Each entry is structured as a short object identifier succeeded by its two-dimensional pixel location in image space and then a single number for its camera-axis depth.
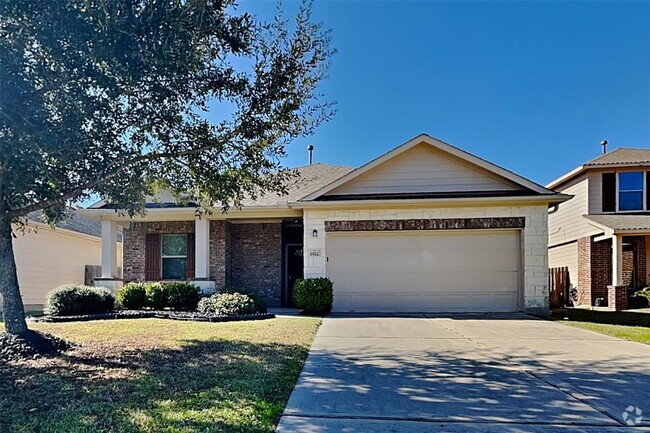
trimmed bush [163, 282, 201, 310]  12.13
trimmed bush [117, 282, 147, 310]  12.24
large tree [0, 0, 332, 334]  4.85
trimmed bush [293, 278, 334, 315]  11.84
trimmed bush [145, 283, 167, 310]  12.13
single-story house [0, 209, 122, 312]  14.95
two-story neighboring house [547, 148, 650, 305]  15.98
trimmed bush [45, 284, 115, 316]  10.83
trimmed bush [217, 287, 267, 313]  11.37
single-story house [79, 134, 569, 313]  12.23
